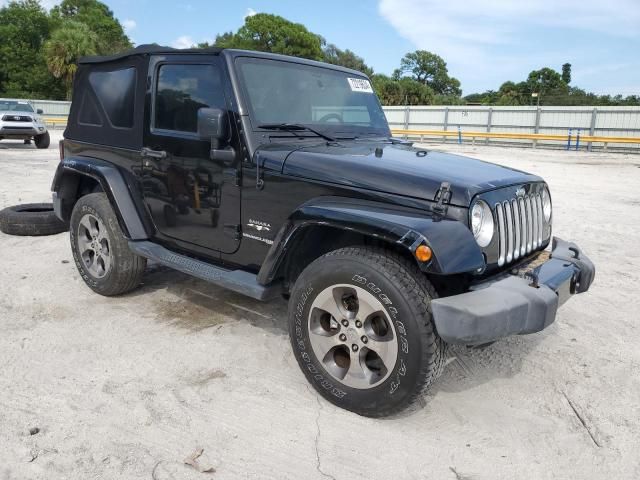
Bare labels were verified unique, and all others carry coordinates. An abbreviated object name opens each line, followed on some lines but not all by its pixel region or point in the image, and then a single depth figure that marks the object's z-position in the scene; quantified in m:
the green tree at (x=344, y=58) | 71.94
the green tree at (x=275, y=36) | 59.75
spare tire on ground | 6.21
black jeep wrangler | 2.58
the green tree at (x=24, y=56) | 44.75
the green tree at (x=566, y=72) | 83.16
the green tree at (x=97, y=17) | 58.06
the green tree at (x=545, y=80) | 70.81
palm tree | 36.78
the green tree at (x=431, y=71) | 83.94
